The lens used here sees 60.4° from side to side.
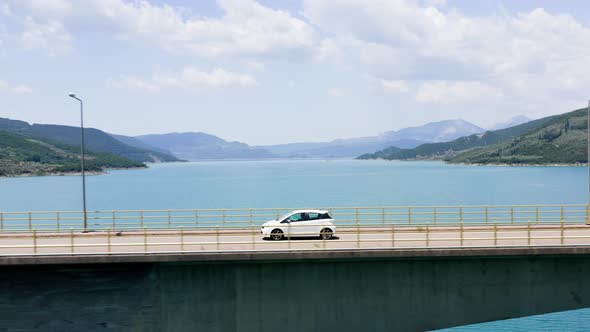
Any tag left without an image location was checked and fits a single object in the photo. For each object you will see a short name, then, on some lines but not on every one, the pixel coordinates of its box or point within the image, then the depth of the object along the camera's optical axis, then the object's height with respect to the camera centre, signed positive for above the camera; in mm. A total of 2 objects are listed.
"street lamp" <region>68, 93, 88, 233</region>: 26438 +2682
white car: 23297 -3091
